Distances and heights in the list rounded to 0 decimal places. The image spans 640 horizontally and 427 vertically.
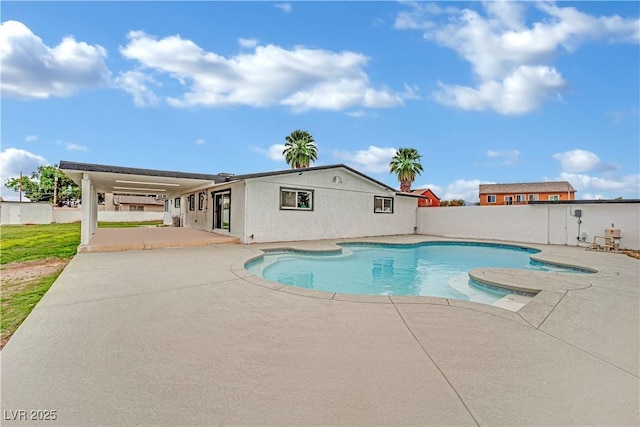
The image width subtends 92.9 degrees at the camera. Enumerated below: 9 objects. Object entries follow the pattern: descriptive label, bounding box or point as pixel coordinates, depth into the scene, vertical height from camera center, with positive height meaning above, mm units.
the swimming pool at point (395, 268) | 7031 -1619
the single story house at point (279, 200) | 11827 +668
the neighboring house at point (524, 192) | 39625 +3575
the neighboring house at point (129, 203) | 42719 +1030
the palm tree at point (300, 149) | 29938 +6414
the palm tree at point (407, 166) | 31781 +5206
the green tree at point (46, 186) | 45062 +3380
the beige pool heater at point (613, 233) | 12058 -516
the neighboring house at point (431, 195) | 43531 +3089
